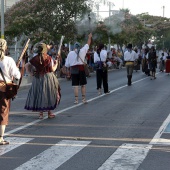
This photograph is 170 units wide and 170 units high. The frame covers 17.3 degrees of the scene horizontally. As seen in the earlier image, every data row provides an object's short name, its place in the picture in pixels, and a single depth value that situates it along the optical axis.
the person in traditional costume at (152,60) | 29.11
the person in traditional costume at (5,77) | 9.67
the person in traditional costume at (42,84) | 12.73
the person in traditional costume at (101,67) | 19.42
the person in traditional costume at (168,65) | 34.68
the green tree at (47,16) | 31.97
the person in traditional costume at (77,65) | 16.25
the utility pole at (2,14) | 25.25
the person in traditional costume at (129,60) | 24.22
